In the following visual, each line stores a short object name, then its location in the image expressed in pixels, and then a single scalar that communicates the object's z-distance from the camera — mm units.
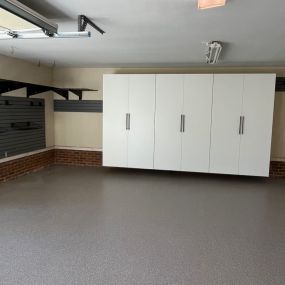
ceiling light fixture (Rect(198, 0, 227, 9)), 2209
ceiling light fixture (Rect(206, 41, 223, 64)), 3855
